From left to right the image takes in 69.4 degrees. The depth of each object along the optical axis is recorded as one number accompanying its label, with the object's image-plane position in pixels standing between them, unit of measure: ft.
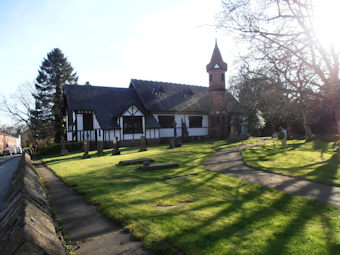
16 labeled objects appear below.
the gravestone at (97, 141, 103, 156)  66.60
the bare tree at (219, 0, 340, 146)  40.29
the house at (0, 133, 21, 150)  167.36
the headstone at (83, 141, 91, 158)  62.96
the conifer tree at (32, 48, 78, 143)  142.20
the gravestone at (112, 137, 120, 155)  63.82
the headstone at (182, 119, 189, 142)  103.46
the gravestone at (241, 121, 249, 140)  89.92
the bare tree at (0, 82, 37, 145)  136.55
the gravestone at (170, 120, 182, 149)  76.07
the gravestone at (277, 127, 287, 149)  60.43
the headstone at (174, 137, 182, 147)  76.26
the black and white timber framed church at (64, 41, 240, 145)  88.69
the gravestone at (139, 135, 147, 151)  70.03
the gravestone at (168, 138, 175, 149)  72.65
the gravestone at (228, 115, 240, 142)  84.07
